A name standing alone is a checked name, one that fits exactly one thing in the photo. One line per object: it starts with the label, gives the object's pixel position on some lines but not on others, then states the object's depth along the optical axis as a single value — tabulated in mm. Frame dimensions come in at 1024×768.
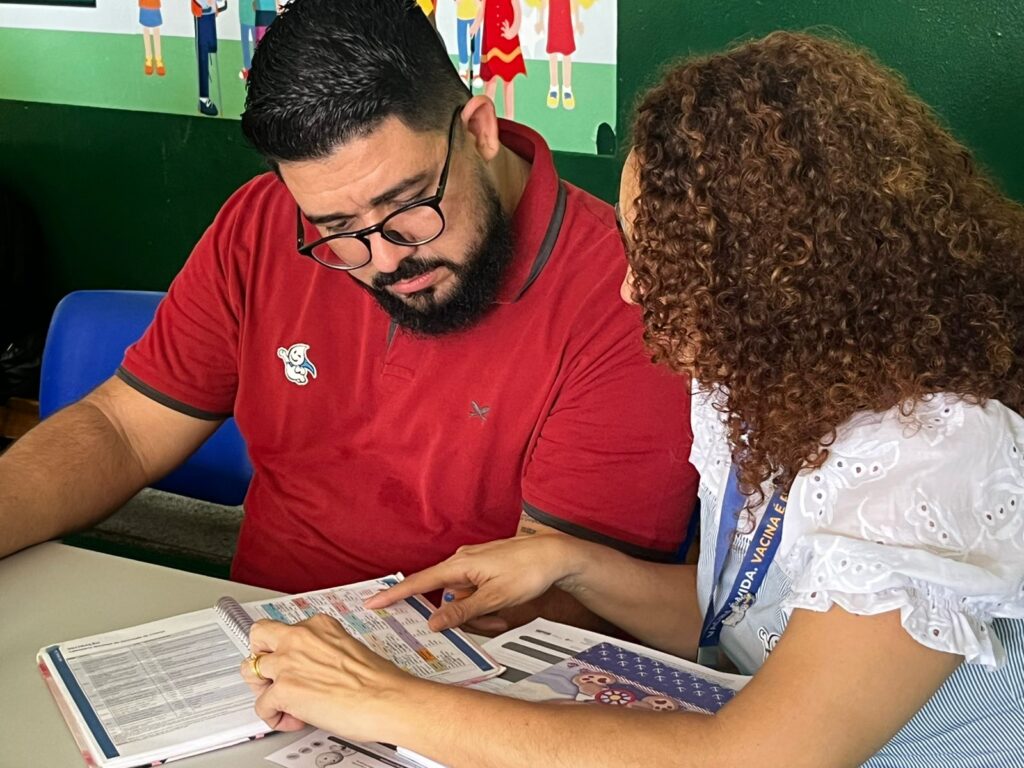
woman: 1069
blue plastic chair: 2133
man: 1614
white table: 1252
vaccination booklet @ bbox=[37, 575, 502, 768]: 1246
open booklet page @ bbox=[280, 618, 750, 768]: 1245
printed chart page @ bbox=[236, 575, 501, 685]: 1345
